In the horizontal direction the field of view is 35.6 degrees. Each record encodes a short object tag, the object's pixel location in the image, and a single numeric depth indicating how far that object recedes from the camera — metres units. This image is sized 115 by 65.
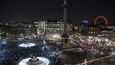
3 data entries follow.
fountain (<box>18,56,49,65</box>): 22.74
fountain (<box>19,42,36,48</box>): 45.23
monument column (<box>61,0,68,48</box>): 36.89
